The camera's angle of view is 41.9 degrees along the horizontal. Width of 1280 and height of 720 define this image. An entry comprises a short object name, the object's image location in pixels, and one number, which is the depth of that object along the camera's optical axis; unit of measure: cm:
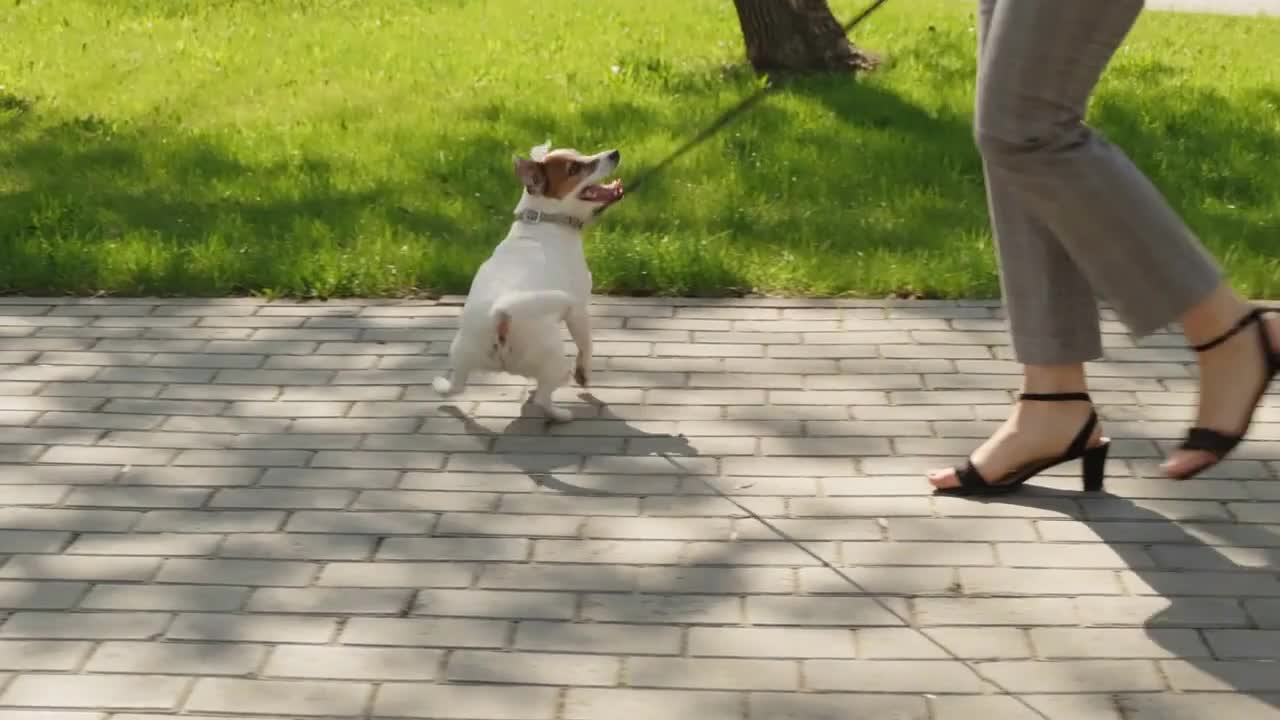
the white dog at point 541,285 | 484
